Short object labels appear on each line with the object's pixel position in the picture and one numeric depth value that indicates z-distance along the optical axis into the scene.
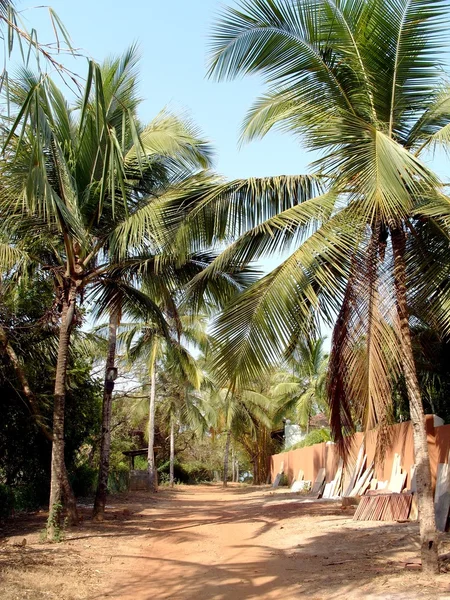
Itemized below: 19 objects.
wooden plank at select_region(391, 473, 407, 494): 12.07
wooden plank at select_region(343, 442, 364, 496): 15.61
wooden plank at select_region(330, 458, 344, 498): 18.19
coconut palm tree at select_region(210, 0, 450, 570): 7.05
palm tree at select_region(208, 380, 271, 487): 37.00
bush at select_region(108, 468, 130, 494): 23.34
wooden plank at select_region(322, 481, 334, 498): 18.97
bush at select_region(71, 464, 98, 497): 19.53
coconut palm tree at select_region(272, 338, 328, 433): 31.74
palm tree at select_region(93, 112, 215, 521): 11.45
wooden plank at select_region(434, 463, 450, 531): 9.24
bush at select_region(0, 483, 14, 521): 11.95
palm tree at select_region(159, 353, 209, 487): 34.44
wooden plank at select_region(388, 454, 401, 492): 12.56
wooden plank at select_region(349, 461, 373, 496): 15.06
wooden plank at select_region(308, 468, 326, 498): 20.20
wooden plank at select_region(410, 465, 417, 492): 11.30
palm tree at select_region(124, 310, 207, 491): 21.23
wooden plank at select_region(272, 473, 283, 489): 30.73
